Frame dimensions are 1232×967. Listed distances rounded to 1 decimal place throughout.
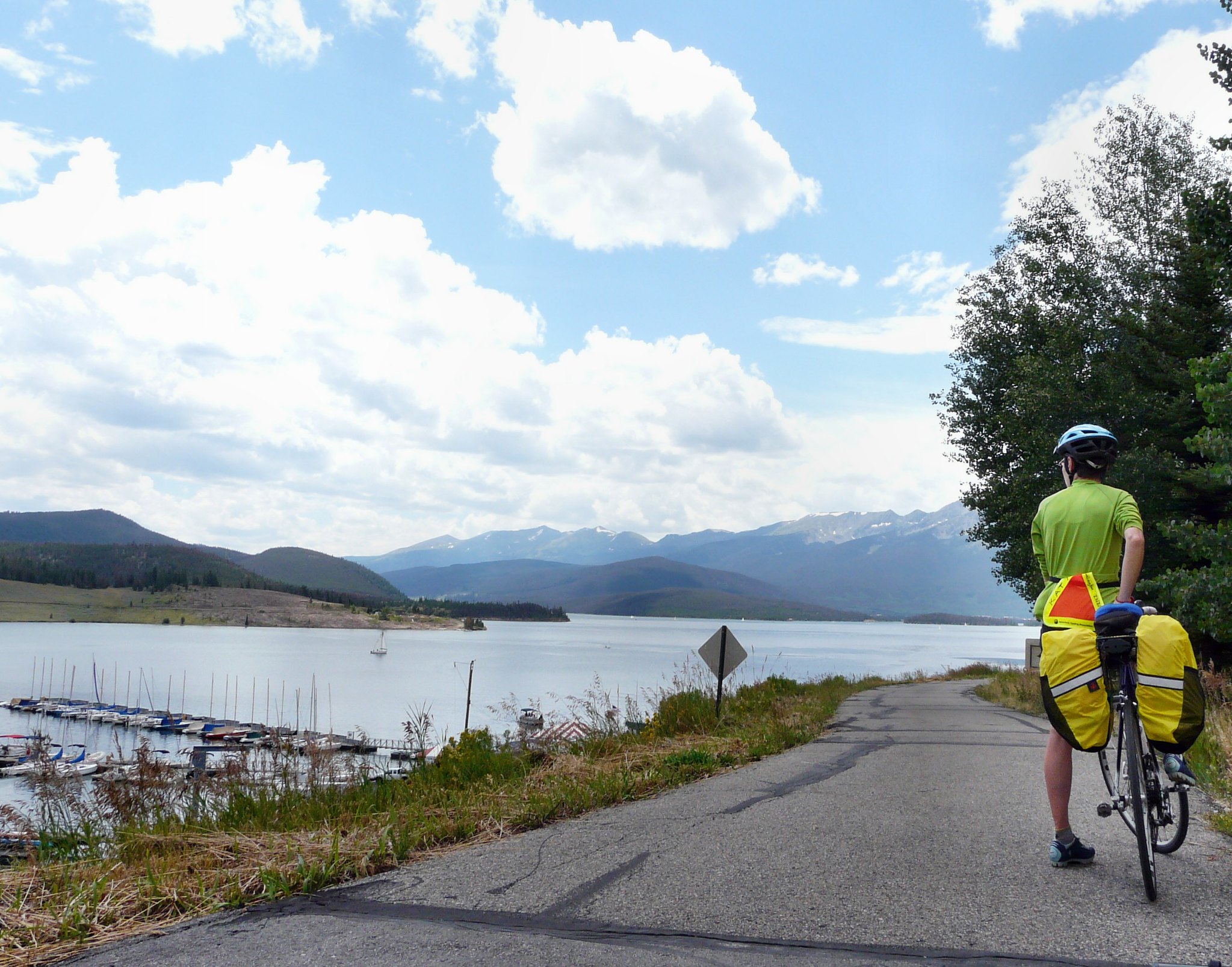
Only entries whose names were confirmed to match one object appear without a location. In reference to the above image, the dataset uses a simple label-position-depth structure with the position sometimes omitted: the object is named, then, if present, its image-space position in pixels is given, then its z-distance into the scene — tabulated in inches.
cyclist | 176.6
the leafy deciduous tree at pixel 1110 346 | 815.1
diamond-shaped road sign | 522.9
